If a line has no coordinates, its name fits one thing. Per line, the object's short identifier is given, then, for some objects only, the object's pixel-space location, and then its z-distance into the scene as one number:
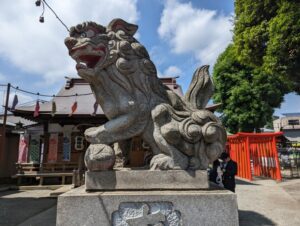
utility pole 8.74
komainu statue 2.73
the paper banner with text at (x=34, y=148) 12.17
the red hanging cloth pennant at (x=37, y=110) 9.75
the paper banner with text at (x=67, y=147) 11.39
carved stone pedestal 2.47
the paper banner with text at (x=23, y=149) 11.47
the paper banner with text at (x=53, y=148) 11.16
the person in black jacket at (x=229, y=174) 5.12
